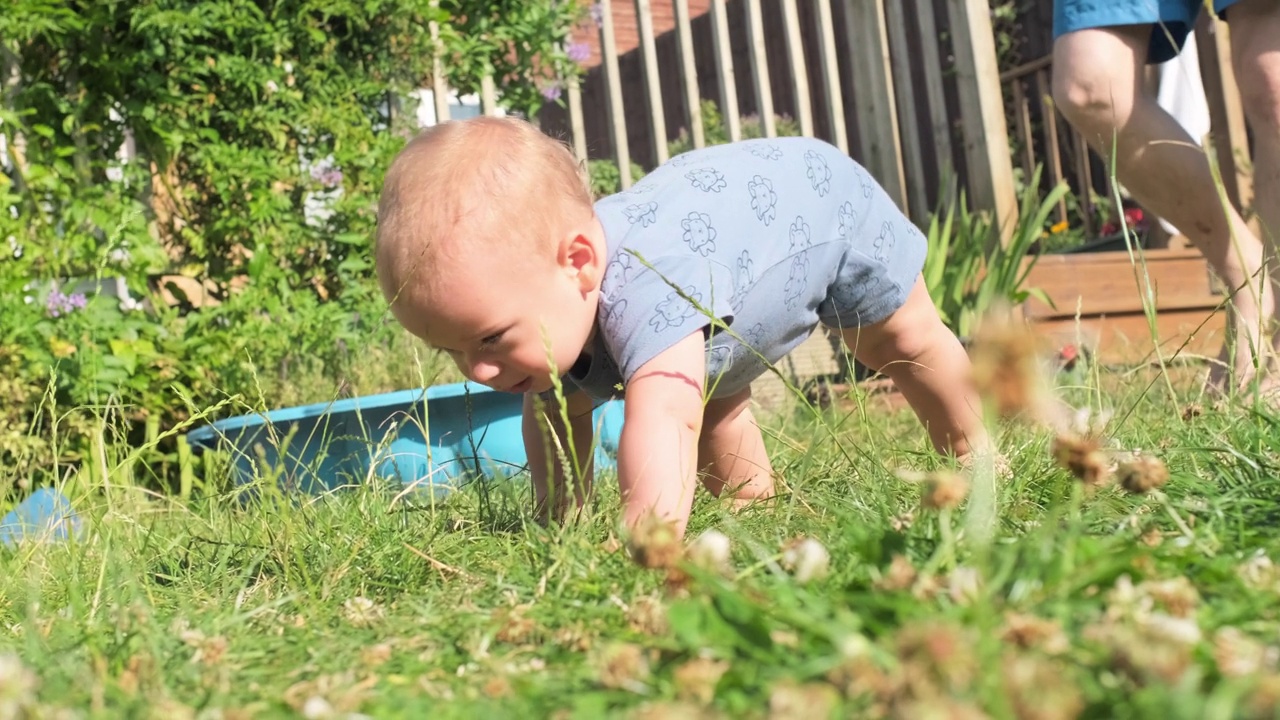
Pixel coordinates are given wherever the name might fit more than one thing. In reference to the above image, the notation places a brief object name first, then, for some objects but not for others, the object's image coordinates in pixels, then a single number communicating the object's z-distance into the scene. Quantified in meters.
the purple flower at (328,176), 4.07
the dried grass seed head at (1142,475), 1.13
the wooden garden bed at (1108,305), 4.73
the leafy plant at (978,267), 4.55
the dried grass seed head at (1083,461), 1.04
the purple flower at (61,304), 3.59
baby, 1.95
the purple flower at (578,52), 5.09
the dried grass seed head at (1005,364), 0.71
